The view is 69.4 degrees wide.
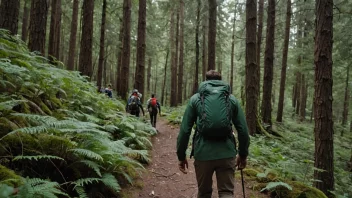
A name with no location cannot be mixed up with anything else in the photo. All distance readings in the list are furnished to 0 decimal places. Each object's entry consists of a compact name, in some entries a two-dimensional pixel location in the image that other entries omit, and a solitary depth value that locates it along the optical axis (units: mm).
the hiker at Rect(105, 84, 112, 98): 15216
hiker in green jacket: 3236
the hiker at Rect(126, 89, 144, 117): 11070
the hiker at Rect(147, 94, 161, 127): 11430
